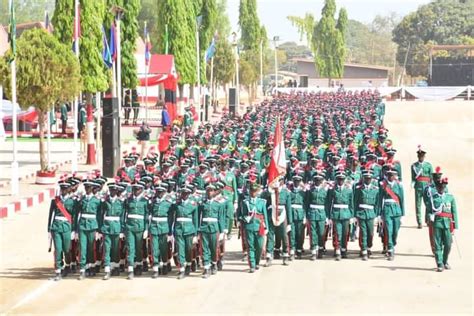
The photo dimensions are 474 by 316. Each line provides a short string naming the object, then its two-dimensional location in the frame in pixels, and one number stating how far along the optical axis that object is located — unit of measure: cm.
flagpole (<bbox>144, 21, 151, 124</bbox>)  4839
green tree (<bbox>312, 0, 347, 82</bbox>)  9912
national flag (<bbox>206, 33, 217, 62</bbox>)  5606
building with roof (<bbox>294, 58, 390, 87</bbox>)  10281
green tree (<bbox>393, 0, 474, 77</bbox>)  12862
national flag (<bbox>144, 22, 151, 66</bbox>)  4789
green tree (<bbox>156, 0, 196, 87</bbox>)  5716
